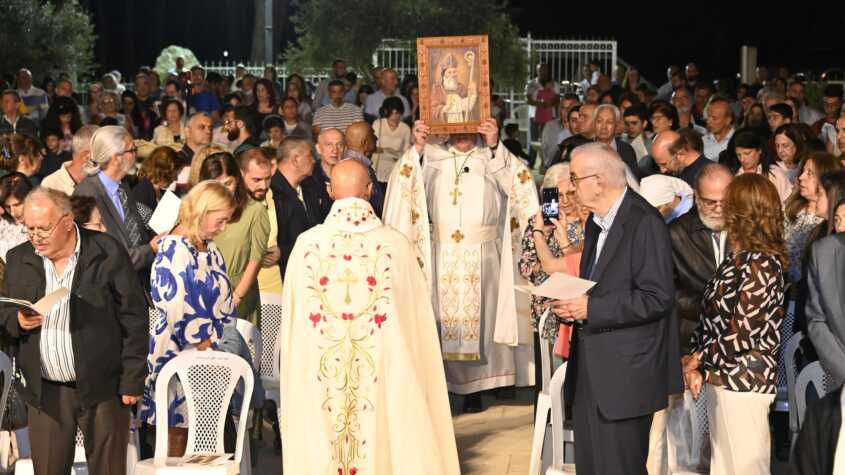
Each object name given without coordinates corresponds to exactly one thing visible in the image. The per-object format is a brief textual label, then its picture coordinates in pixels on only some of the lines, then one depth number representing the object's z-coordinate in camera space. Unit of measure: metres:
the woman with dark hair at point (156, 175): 9.29
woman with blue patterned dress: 6.48
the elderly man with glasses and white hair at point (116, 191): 8.20
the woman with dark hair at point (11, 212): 8.09
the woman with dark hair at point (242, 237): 8.08
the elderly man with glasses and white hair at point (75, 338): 6.02
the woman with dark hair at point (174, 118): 13.98
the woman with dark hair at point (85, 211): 7.25
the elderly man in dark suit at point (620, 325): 5.65
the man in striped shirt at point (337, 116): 15.09
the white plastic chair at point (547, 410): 6.45
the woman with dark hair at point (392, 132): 14.73
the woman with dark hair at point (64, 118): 13.70
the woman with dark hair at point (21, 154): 9.77
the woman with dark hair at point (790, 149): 10.23
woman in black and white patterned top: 6.17
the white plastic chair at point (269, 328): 8.30
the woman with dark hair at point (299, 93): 17.83
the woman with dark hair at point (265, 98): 16.56
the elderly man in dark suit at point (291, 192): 9.29
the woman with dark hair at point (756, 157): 9.43
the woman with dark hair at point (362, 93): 18.99
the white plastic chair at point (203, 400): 6.37
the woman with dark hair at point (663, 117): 11.88
